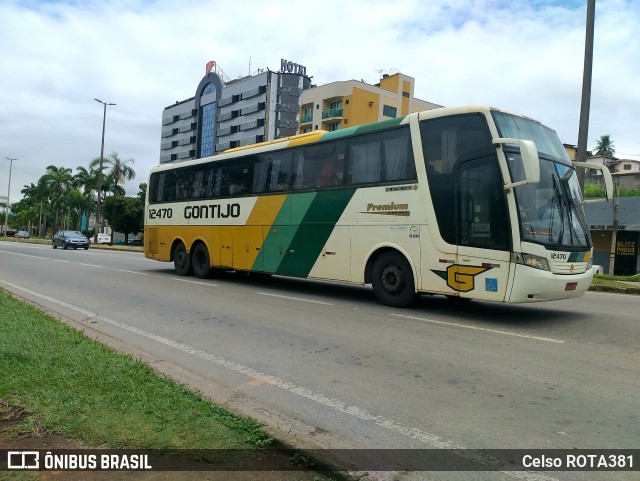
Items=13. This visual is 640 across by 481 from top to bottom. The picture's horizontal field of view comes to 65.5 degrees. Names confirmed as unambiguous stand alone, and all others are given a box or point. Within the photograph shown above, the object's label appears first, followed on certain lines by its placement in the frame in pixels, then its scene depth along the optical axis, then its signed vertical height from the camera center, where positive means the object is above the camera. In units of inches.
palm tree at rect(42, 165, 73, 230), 2881.4 +275.7
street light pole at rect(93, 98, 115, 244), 1662.2 +272.6
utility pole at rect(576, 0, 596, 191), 580.7 +208.9
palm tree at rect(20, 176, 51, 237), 2938.0 +197.3
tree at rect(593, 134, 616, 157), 3713.1 +904.4
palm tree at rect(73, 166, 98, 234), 2480.4 +249.4
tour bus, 300.0 +31.6
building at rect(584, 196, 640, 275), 1055.6 +76.5
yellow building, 2588.6 +796.0
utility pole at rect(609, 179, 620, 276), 1043.9 +62.2
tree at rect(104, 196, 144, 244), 2506.0 +102.0
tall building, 3203.7 +921.8
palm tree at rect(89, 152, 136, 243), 2368.4 +285.3
